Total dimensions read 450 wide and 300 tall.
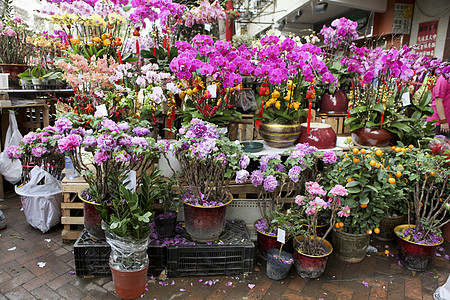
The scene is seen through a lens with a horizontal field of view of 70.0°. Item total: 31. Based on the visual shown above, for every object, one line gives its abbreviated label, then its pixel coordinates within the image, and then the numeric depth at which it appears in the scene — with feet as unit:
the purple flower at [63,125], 7.62
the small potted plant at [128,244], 7.19
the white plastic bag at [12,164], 13.51
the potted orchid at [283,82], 9.58
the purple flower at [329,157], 8.79
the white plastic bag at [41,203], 10.73
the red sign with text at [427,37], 19.15
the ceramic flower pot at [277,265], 8.39
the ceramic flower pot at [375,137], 10.80
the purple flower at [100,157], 7.21
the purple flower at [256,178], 8.61
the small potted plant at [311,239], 8.10
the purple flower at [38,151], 7.40
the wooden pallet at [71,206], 9.84
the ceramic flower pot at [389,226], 10.75
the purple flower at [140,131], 8.32
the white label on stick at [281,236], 8.32
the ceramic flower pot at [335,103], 12.39
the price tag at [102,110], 9.12
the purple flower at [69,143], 7.00
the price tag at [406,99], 10.82
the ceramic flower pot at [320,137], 10.43
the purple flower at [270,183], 8.46
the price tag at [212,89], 9.50
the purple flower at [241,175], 7.99
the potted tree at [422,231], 8.94
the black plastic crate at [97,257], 8.31
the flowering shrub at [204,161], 7.95
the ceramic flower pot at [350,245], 9.29
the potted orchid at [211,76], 9.05
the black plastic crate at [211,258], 8.48
